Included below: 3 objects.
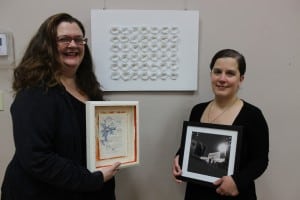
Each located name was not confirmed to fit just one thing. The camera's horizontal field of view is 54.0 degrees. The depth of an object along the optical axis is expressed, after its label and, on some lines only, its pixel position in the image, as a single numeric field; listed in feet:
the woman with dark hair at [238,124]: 3.93
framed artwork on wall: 4.90
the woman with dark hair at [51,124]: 3.43
